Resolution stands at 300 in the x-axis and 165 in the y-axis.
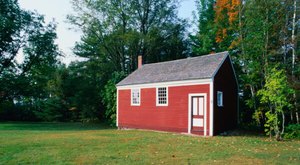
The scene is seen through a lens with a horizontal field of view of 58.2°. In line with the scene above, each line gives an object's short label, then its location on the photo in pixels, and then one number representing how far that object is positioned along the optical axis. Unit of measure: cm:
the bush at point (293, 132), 1545
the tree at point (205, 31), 2860
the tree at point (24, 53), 2778
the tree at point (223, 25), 2547
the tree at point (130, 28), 3016
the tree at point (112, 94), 2656
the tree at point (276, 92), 1397
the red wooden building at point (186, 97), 1689
